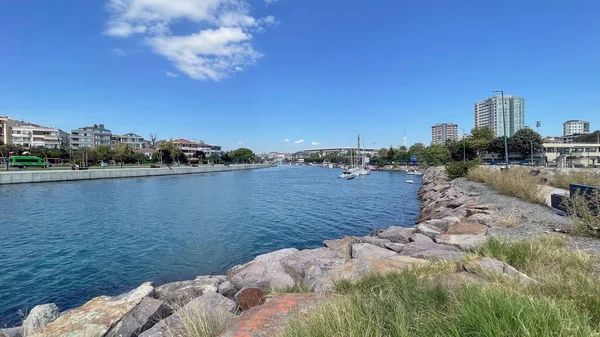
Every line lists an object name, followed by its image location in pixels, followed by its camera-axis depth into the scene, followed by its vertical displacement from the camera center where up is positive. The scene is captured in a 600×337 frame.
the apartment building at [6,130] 102.81 +13.88
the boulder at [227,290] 7.06 -2.96
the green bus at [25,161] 66.28 +1.86
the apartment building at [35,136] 106.50 +12.11
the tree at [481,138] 84.85 +5.60
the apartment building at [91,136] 130.50 +13.87
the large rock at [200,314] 4.25 -2.39
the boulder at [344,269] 5.40 -2.18
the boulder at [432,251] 6.42 -2.23
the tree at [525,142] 78.31 +3.62
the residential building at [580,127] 197.00 +17.77
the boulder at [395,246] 8.42 -2.49
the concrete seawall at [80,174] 46.27 -1.25
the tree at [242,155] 178.65 +5.17
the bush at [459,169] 35.15 -1.36
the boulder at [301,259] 7.31 -2.59
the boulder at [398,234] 10.10 -2.61
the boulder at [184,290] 6.66 -2.95
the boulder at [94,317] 5.38 -2.88
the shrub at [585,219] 7.44 -1.65
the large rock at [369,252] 7.47 -2.41
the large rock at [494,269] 4.30 -1.71
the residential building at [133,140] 154.45 +14.11
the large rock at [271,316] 3.35 -1.88
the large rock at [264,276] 6.75 -2.67
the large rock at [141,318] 5.17 -2.70
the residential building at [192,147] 151.25 +9.67
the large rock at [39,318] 6.07 -3.07
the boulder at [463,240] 7.39 -2.21
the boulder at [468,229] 9.20 -2.27
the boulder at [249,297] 5.70 -2.57
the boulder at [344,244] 9.11 -2.83
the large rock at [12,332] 5.94 -3.26
